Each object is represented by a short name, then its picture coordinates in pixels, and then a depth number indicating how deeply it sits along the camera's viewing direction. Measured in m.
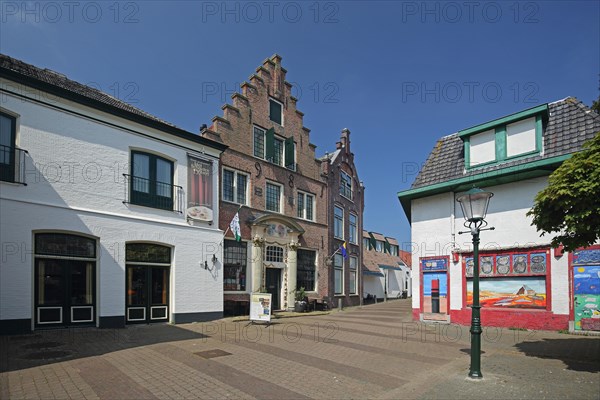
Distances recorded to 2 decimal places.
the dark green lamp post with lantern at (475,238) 7.23
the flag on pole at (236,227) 17.33
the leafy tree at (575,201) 6.88
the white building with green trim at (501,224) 13.06
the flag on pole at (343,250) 25.66
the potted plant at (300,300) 21.03
